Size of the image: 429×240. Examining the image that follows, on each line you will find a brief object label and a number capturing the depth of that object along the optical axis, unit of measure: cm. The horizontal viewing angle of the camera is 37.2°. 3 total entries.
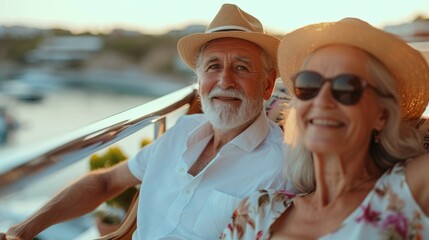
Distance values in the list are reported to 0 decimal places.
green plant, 332
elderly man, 187
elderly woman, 133
